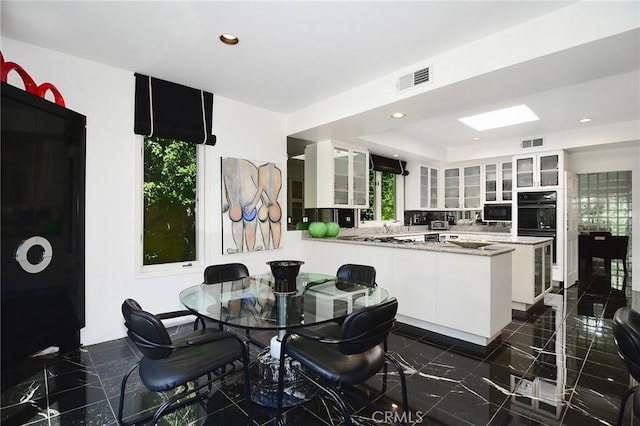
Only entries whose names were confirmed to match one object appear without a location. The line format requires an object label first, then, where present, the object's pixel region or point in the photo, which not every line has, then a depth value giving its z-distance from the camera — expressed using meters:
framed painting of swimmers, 3.78
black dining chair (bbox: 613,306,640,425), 1.42
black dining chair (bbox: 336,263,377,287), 2.80
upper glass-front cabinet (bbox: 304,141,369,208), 4.57
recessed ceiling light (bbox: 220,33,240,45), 2.46
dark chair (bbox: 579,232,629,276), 5.39
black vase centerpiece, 2.35
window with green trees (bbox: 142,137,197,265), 3.34
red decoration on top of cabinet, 2.17
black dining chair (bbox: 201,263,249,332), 2.85
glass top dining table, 1.90
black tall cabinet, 2.12
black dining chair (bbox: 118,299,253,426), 1.57
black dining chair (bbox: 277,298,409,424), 1.64
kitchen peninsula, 2.92
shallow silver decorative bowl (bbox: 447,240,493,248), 3.62
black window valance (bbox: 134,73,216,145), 3.15
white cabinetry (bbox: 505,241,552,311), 3.97
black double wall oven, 5.45
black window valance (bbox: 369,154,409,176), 5.84
